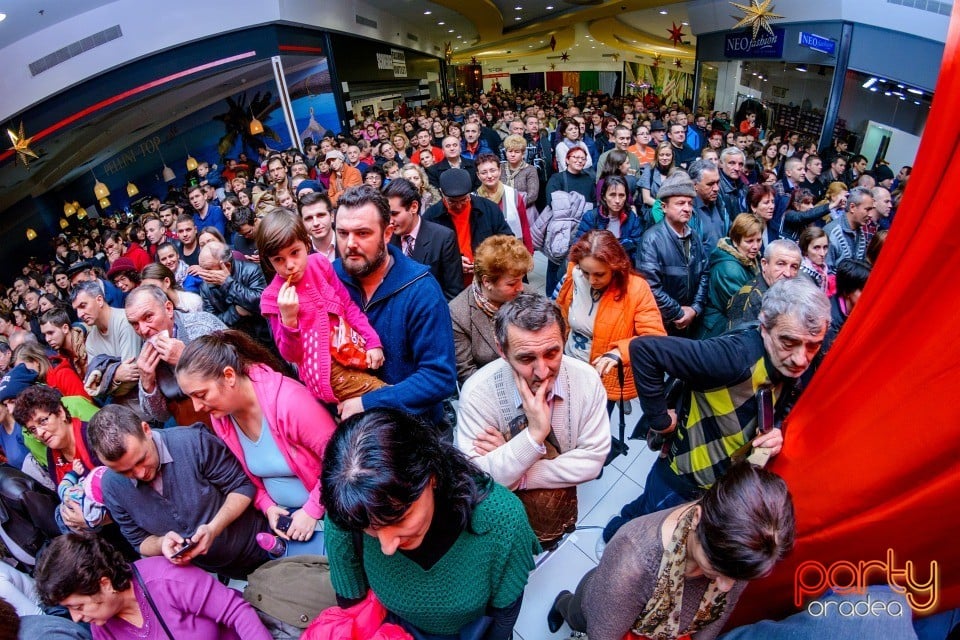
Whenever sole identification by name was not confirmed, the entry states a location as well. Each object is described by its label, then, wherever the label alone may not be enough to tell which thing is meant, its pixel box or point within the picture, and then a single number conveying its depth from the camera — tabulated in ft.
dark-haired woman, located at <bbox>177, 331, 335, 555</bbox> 5.37
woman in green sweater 3.24
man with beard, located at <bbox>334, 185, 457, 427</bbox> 5.84
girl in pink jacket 6.04
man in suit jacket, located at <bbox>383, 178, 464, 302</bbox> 9.11
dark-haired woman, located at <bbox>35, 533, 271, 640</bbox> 4.33
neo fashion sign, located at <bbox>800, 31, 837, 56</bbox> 30.94
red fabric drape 2.82
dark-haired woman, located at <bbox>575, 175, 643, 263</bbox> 10.72
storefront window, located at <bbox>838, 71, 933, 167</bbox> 24.72
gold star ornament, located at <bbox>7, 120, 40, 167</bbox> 26.35
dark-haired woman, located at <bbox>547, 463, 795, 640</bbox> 3.51
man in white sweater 4.87
